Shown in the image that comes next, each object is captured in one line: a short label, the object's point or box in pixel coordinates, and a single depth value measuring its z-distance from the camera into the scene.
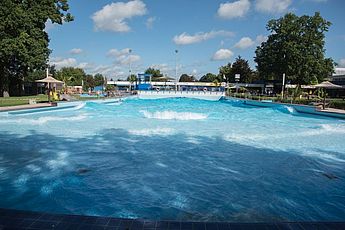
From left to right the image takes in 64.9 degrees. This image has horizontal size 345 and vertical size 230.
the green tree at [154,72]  96.63
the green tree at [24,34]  24.88
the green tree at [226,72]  65.69
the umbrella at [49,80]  19.59
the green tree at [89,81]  85.11
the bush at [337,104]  19.30
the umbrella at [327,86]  22.76
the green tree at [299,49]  43.56
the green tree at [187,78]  111.40
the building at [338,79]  45.89
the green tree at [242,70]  61.76
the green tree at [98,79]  93.35
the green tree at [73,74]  70.79
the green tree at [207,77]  104.50
